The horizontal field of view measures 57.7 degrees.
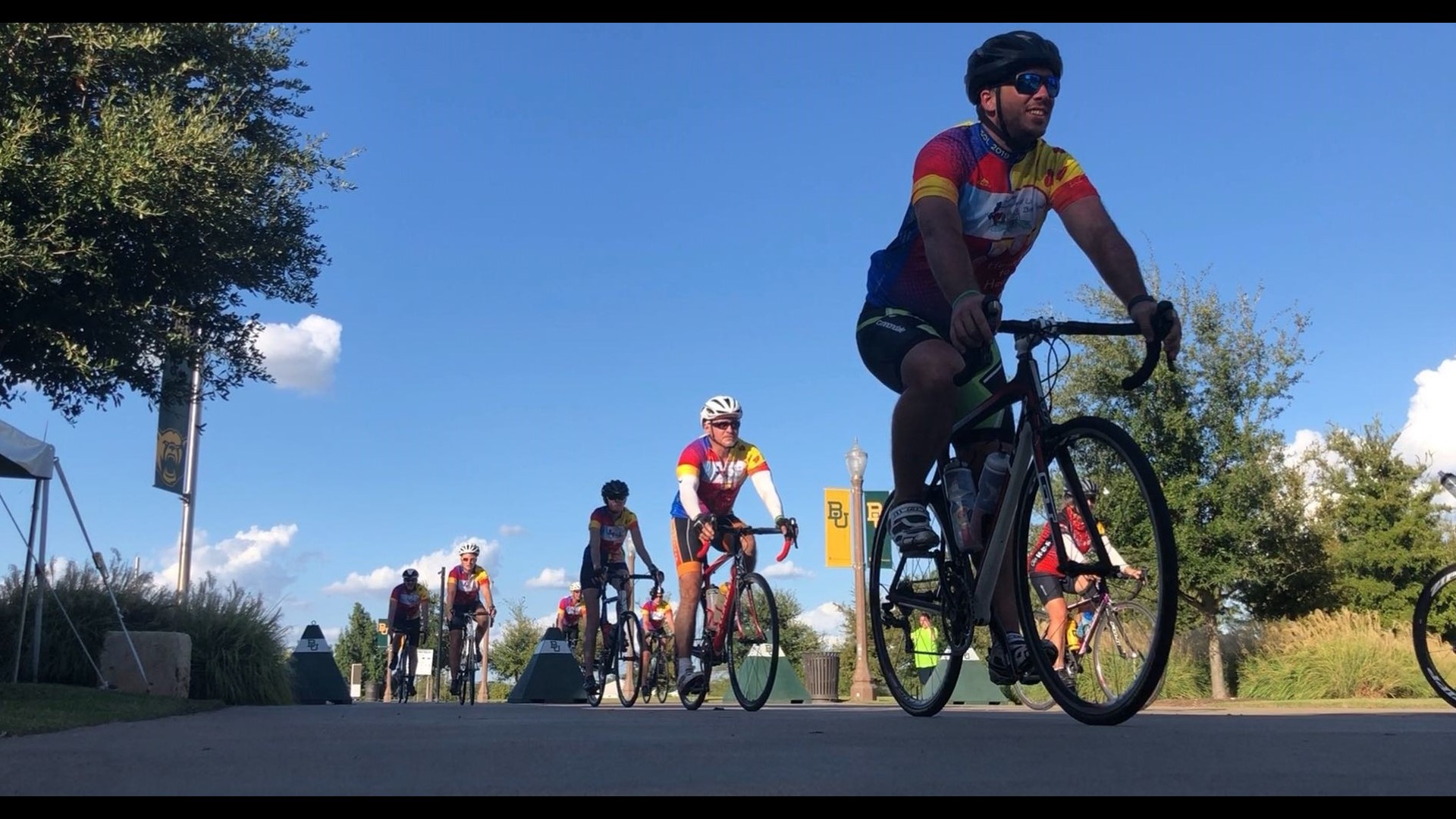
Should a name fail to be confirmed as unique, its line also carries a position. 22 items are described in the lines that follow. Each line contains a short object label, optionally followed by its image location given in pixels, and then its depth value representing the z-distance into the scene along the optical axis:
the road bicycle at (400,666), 19.41
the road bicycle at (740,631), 8.63
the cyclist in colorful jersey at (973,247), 4.70
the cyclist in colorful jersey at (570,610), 19.95
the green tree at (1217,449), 21.36
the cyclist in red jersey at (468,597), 17.41
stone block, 10.77
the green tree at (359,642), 106.94
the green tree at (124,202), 12.34
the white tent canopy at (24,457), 10.00
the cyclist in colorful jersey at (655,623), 11.75
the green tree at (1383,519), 30.00
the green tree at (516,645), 66.94
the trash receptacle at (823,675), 26.12
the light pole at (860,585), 23.77
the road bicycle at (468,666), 17.30
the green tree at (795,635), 41.55
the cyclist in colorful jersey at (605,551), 11.84
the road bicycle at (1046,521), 4.05
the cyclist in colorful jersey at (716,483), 8.78
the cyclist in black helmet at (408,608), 18.75
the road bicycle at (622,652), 11.82
